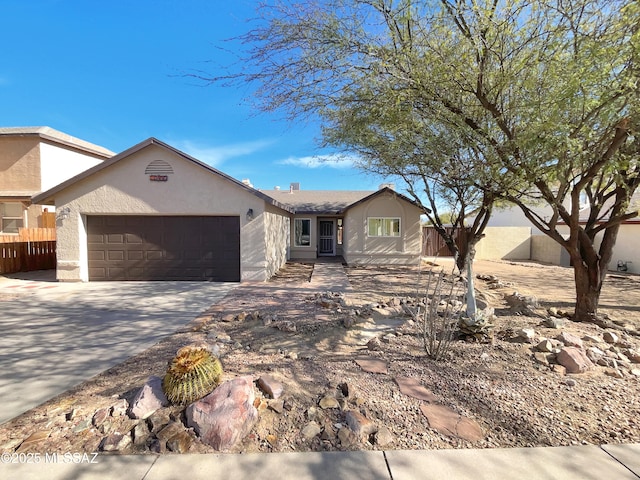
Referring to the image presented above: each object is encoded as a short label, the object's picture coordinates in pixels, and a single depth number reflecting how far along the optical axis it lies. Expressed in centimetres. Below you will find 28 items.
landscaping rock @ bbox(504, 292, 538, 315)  632
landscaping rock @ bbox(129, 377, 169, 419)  273
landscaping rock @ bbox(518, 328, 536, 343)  437
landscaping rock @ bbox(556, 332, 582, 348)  413
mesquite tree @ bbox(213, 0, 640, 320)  401
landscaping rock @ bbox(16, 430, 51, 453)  243
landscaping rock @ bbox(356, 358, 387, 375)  371
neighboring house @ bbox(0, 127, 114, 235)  1533
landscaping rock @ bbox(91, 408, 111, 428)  266
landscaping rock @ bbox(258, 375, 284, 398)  301
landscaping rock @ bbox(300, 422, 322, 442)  255
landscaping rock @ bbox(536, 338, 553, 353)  396
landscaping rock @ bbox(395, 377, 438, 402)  312
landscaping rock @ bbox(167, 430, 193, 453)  242
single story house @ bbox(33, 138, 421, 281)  989
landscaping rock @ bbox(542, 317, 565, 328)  518
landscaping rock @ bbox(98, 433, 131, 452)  241
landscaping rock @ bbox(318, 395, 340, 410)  289
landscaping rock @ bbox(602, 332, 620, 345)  445
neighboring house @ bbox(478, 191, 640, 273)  1374
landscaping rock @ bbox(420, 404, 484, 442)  260
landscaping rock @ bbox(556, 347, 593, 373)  355
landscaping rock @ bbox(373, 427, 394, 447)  249
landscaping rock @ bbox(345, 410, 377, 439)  257
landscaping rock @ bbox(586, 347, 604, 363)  383
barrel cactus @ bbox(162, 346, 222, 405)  280
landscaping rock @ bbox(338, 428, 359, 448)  247
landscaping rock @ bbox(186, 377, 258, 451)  249
